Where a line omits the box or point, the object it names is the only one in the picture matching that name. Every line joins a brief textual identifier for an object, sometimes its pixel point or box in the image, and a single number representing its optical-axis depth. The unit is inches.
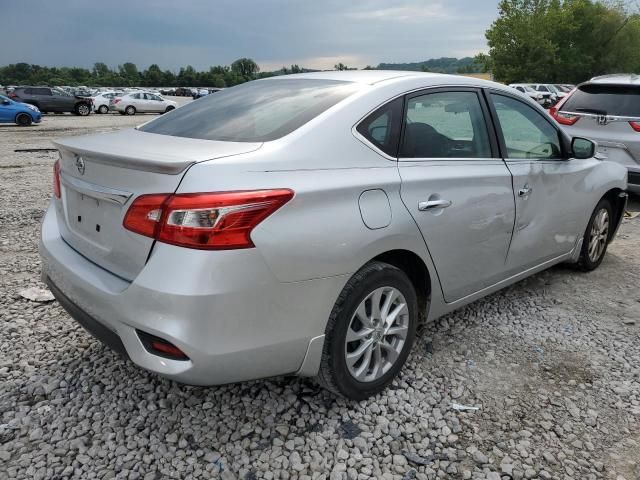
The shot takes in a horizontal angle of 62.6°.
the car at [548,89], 1503.7
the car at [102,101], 1209.4
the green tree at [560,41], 2177.7
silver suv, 254.2
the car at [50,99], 1064.8
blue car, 808.9
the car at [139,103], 1195.9
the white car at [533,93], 1346.0
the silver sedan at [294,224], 79.5
